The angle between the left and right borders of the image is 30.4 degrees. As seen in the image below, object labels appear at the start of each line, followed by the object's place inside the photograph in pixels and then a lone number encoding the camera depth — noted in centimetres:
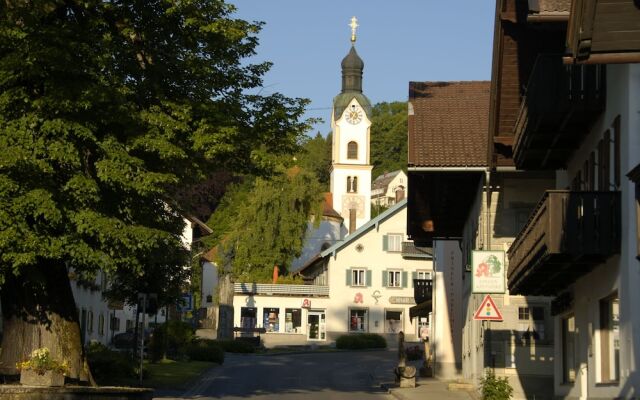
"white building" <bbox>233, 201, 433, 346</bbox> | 8100
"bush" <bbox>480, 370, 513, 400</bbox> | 2575
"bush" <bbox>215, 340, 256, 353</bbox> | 6425
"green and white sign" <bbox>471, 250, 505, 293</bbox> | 2736
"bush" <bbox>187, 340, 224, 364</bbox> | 5053
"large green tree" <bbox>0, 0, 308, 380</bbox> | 2123
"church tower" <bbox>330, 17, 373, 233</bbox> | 11406
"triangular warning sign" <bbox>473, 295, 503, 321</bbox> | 2739
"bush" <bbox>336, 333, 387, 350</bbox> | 7238
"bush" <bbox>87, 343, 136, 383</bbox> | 3077
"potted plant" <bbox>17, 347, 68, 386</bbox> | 2141
